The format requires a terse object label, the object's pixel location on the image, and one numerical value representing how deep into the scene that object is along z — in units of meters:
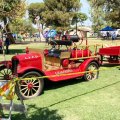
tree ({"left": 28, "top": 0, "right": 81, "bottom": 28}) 31.35
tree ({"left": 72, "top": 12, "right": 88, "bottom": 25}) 33.77
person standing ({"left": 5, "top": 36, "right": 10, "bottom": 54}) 11.45
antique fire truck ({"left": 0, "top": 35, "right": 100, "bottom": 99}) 3.97
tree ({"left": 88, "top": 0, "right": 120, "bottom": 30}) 24.97
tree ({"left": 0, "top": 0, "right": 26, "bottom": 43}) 9.48
